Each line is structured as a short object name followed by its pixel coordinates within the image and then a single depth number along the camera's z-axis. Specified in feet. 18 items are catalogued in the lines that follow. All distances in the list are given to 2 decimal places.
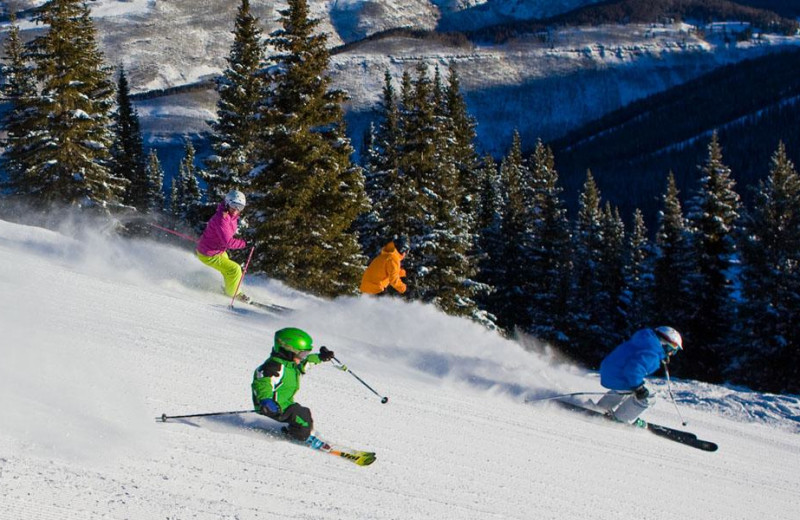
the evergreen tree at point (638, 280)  114.11
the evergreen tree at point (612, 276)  126.62
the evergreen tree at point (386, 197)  79.82
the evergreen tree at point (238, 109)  89.51
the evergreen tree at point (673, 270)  106.83
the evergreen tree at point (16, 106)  88.48
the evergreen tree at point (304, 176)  70.33
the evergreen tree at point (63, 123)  85.87
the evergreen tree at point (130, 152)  120.98
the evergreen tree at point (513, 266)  118.52
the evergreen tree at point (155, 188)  140.46
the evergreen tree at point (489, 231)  118.93
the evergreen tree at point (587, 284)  117.19
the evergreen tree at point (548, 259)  116.47
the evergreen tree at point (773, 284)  94.63
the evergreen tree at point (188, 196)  106.06
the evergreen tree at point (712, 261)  104.63
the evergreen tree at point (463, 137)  123.13
